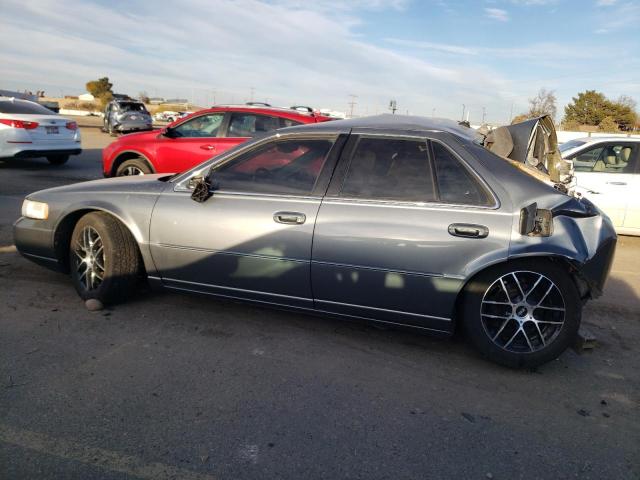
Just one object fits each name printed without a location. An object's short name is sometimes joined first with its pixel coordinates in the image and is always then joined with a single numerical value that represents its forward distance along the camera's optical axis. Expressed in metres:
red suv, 7.59
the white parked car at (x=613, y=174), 7.00
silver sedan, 3.14
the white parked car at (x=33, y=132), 10.42
